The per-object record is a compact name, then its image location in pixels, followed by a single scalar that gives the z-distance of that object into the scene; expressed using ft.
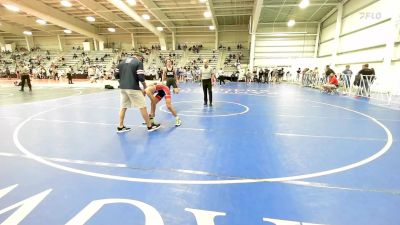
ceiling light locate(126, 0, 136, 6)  73.02
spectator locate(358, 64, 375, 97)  41.64
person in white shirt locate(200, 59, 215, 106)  29.89
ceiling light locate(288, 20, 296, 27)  84.56
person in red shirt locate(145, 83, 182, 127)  19.93
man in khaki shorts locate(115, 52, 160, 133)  17.58
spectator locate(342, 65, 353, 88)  47.81
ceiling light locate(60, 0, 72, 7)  76.56
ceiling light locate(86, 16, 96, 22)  98.62
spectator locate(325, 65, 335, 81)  52.32
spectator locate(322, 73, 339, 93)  46.60
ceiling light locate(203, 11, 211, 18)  86.33
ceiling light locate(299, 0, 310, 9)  66.05
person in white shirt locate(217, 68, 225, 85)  78.35
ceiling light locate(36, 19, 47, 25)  104.33
